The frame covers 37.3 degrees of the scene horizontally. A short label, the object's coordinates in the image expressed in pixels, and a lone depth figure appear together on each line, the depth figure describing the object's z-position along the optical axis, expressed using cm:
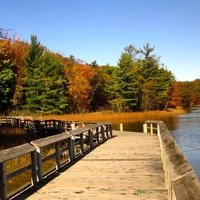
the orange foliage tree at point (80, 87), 6066
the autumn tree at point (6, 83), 4831
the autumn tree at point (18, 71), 5150
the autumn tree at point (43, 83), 4909
